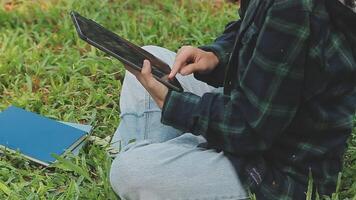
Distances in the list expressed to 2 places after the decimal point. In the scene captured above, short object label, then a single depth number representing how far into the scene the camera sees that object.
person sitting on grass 1.67
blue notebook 2.09
